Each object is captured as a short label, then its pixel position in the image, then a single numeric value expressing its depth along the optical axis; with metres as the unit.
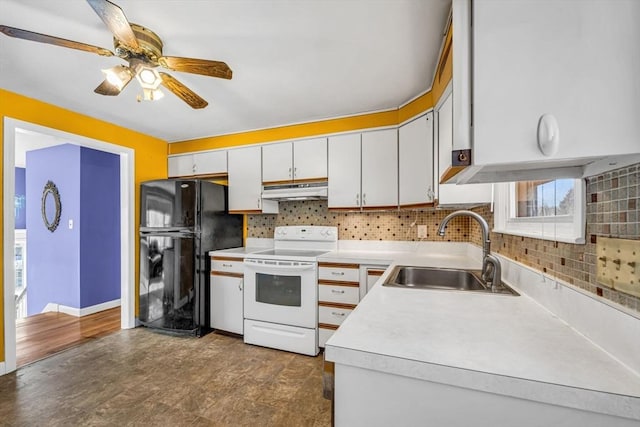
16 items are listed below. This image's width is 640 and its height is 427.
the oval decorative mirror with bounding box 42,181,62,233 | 3.77
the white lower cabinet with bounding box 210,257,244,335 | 2.83
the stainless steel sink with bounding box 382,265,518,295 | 1.70
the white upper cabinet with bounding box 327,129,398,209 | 2.60
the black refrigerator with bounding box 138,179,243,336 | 2.87
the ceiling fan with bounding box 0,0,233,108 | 1.24
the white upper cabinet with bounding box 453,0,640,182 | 0.53
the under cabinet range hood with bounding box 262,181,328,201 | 2.84
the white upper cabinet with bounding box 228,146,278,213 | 3.13
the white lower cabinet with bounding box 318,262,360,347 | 2.41
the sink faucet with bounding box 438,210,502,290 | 1.34
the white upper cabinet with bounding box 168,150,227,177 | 3.35
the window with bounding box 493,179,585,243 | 0.84
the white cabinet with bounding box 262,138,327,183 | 2.87
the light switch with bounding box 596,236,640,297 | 0.60
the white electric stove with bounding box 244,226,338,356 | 2.50
